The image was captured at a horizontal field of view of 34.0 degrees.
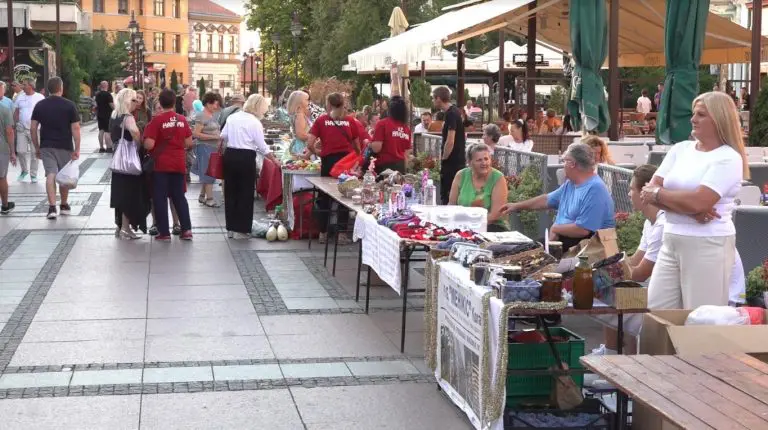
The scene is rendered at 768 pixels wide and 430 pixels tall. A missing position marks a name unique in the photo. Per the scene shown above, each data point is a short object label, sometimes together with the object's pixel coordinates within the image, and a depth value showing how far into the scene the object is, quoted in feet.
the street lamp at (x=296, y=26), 136.26
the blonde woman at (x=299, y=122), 54.27
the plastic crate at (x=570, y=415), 20.20
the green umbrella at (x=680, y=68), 39.37
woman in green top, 32.68
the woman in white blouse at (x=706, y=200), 21.35
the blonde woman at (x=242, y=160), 47.96
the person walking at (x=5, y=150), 55.16
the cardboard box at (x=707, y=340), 18.65
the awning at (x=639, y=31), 60.85
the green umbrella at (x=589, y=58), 45.01
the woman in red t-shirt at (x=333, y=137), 47.09
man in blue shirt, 27.73
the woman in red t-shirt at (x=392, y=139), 45.21
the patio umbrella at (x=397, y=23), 83.82
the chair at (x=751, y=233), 27.71
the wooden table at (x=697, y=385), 14.61
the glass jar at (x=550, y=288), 20.39
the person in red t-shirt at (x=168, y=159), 46.55
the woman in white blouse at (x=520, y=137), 54.90
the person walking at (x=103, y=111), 100.22
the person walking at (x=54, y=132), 53.72
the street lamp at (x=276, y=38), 164.25
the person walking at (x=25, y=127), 72.28
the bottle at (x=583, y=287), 20.49
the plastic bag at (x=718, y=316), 19.39
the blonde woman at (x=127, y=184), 47.16
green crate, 21.59
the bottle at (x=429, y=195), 34.55
